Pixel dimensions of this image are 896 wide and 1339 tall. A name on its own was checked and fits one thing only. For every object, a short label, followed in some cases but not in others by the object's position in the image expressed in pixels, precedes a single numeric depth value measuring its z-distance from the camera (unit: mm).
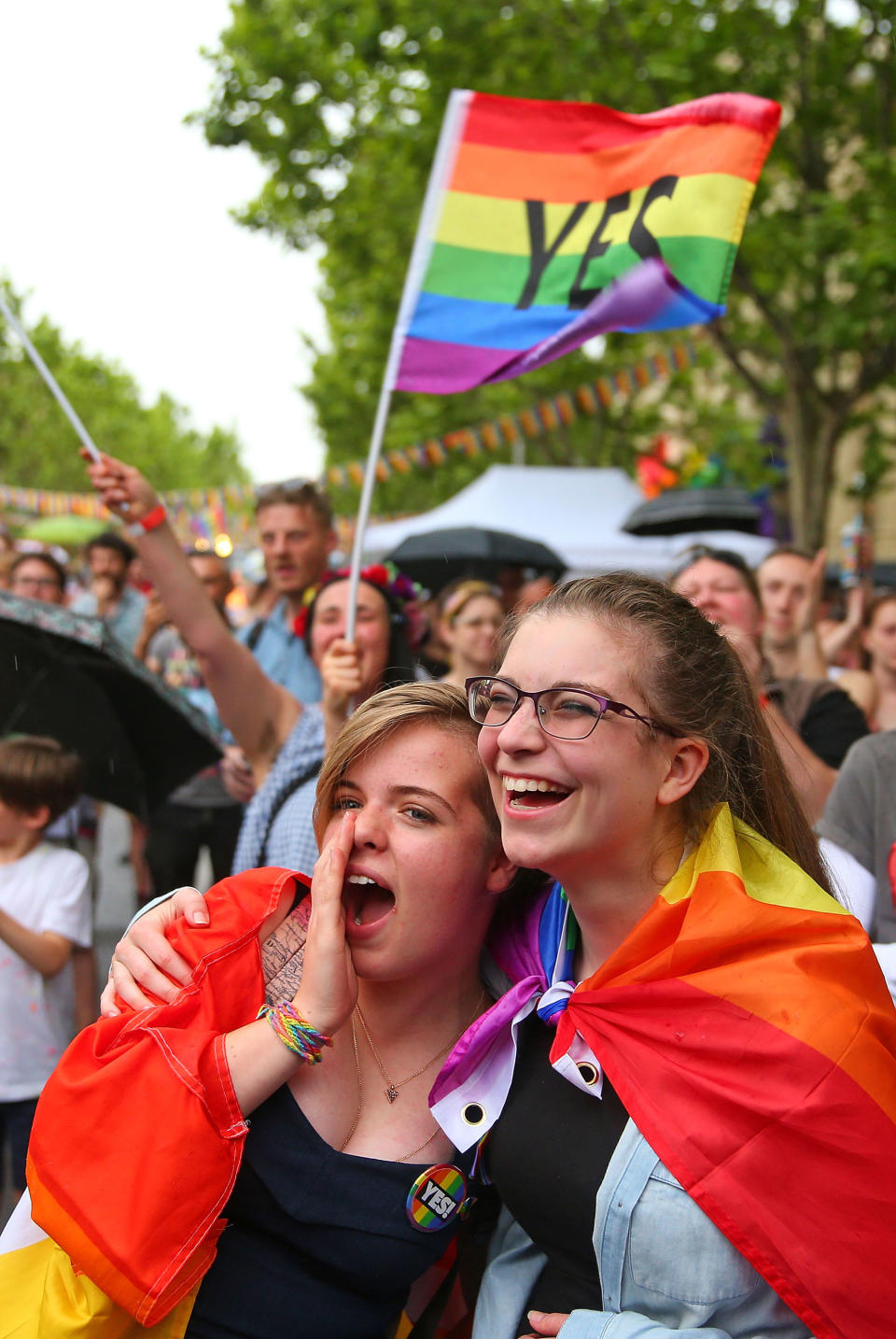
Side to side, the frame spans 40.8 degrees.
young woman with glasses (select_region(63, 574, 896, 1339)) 1518
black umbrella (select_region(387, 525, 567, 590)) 8633
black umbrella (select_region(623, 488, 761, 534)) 10609
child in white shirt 3371
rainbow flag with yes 3484
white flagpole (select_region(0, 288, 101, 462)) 3455
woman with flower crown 3291
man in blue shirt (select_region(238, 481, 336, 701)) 4633
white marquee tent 12961
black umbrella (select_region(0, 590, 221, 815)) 3721
